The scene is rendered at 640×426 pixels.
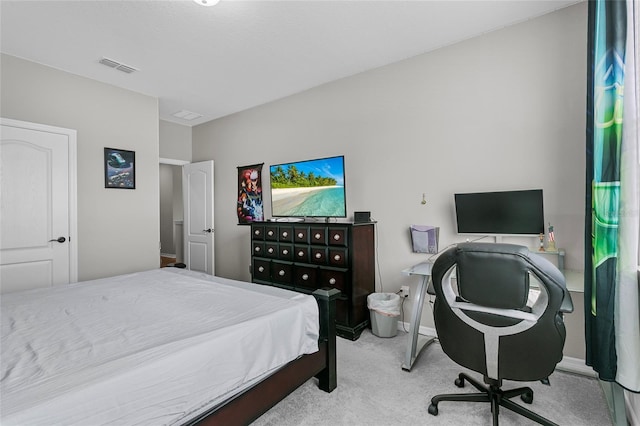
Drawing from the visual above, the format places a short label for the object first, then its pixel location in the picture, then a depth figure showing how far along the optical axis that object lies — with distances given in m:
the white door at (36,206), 3.12
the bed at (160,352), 1.04
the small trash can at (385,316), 3.06
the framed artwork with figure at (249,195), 4.66
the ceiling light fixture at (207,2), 2.31
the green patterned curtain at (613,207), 1.58
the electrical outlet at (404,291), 3.28
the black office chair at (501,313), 1.50
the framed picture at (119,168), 3.86
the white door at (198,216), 5.21
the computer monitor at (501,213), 2.47
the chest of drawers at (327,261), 3.11
